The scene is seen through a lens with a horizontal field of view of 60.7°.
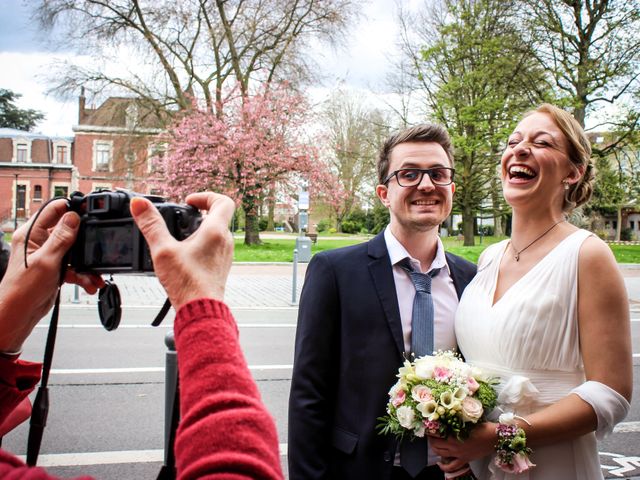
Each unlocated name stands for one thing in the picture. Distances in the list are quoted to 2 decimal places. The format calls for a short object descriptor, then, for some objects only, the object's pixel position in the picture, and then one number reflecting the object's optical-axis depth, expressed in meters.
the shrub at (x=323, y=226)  62.09
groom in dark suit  2.14
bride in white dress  1.93
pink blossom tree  27.12
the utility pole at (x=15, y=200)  54.38
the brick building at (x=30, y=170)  55.47
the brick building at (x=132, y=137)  28.72
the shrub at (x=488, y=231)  58.00
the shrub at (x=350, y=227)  54.88
